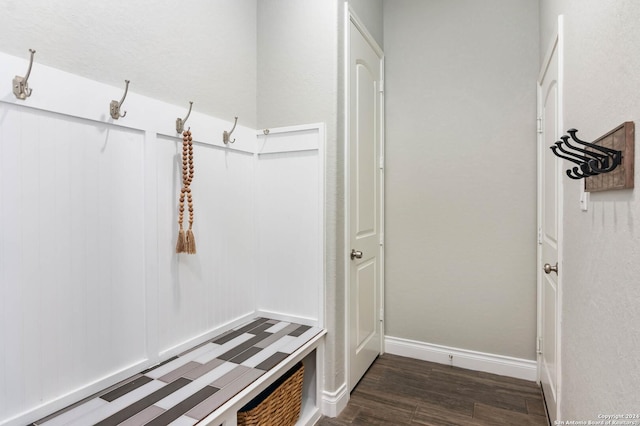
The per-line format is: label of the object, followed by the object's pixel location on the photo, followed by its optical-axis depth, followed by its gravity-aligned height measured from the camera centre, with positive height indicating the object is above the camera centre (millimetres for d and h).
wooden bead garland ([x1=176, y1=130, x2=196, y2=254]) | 1544 +51
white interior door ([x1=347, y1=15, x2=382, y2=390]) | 2158 +22
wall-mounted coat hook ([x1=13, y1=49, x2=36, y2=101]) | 1047 +383
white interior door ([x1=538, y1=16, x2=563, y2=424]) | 1589 -122
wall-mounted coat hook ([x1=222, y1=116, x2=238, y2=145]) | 1842 +390
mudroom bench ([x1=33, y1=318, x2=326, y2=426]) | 1133 -700
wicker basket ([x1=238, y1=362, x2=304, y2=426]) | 1432 -901
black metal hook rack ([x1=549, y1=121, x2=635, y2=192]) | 729 +108
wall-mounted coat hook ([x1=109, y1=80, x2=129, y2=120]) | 1298 +385
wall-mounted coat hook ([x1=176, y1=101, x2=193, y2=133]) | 1557 +390
